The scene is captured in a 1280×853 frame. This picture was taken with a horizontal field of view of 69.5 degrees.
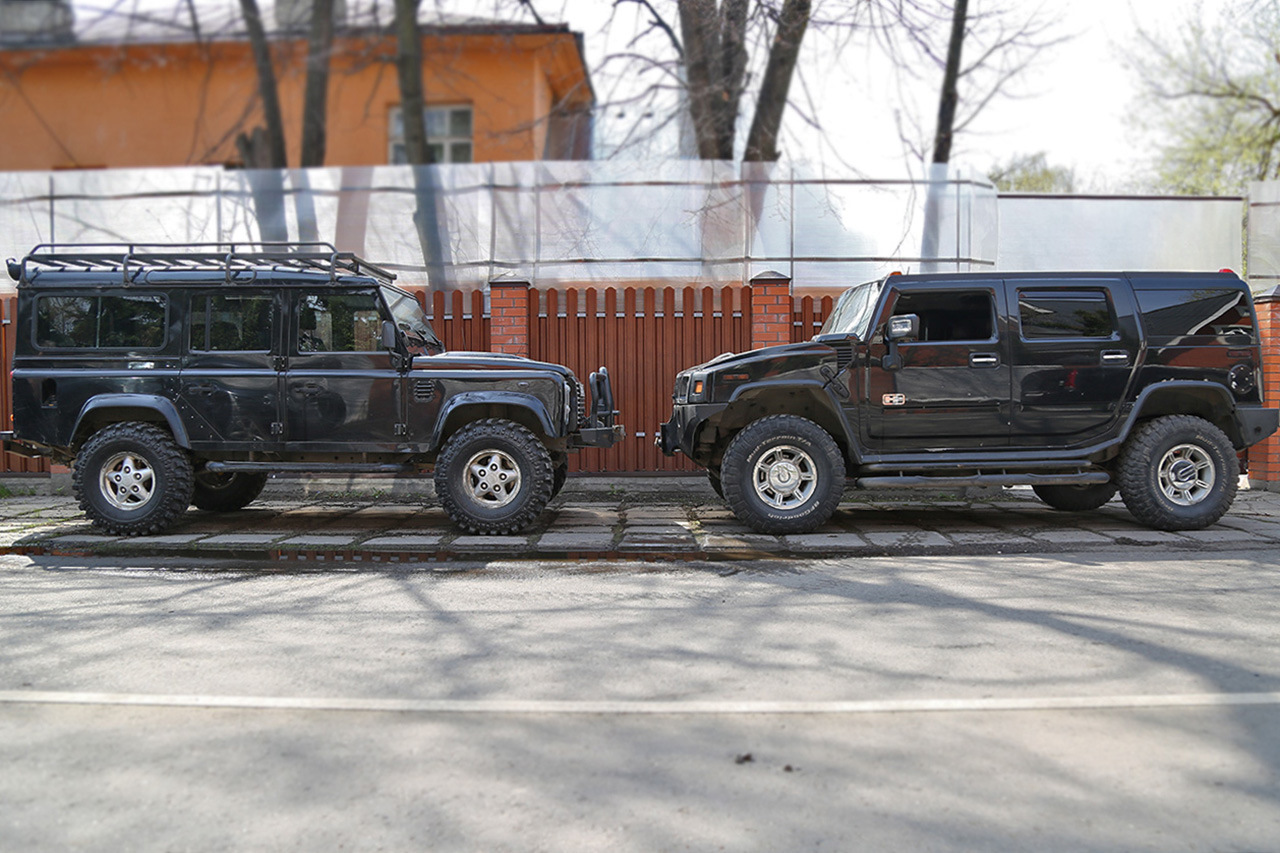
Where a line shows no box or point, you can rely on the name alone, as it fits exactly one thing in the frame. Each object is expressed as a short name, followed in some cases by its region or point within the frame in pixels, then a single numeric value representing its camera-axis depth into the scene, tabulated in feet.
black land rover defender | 25.38
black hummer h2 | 25.21
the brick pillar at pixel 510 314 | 34.19
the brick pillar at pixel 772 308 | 33.96
